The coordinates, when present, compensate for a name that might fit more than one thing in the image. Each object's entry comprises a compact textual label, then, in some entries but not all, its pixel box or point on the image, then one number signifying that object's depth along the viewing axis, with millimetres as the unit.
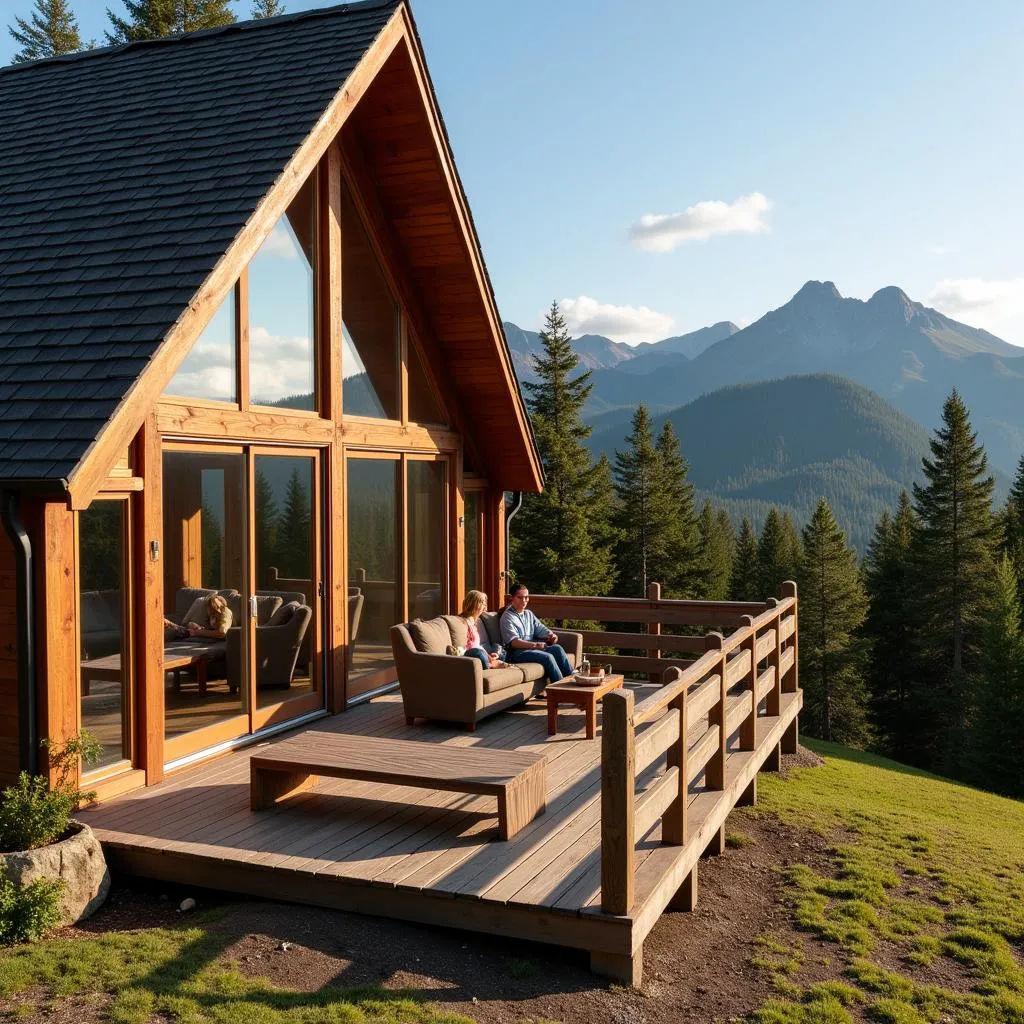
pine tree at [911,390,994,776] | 39281
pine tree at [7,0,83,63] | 30859
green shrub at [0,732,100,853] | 5219
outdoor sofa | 8336
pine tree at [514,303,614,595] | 34312
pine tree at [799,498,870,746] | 42156
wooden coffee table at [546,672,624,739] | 8336
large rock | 5055
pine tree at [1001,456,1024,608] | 42509
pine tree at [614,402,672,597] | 41188
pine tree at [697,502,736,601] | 43156
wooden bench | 5745
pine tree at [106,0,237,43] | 28125
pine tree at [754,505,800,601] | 51656
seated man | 9539
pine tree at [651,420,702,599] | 41469
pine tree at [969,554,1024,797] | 30062
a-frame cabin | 5906
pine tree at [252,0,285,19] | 31656
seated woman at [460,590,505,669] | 9164
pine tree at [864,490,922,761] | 43875
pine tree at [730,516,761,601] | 53906
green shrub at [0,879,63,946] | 4898
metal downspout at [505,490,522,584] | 12739
